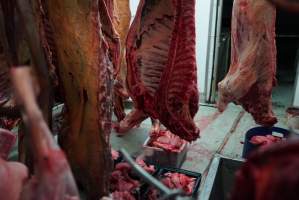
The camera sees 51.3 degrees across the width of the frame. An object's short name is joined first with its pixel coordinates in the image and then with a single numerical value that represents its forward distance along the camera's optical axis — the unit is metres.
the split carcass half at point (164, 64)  1.54
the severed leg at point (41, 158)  0.36
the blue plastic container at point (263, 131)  2.60
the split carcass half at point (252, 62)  1.83
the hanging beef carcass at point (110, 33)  1.47
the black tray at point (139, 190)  1.79
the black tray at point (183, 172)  1.85
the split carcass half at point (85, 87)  1.09
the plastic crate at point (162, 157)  2.42
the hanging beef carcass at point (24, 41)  0.80
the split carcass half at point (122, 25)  2.59
